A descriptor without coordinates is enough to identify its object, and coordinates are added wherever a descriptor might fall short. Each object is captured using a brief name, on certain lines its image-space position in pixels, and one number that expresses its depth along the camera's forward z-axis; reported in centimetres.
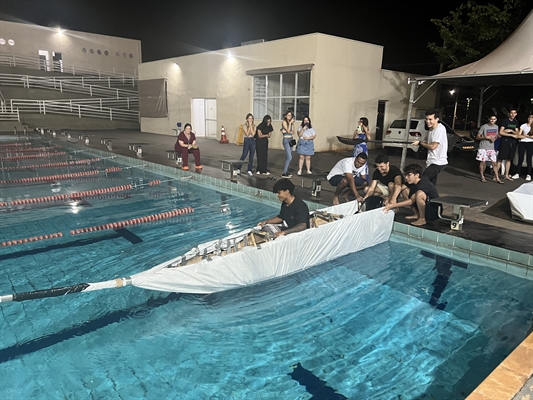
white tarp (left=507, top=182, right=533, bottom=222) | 610
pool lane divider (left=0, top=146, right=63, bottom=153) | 1567
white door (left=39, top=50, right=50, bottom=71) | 2753
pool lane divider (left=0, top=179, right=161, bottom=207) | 820
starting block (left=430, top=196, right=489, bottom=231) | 568
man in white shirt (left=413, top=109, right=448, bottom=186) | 626
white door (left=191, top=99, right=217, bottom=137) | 2250
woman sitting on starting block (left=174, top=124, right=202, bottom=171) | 1095
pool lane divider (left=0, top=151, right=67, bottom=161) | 1386
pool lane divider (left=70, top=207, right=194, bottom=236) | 665
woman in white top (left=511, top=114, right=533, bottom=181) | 900
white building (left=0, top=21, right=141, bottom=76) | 2644
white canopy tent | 778
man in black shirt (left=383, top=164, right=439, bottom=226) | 616
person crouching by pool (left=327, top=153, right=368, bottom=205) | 681
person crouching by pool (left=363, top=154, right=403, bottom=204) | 611
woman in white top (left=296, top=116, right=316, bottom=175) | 955
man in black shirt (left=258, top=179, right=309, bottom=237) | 488
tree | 1531
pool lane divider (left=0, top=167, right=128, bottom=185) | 1022
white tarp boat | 374
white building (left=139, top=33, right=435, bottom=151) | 1552
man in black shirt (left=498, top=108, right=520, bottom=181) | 910
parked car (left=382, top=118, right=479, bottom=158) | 1396
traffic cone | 1933
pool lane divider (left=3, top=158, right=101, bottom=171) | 1220
